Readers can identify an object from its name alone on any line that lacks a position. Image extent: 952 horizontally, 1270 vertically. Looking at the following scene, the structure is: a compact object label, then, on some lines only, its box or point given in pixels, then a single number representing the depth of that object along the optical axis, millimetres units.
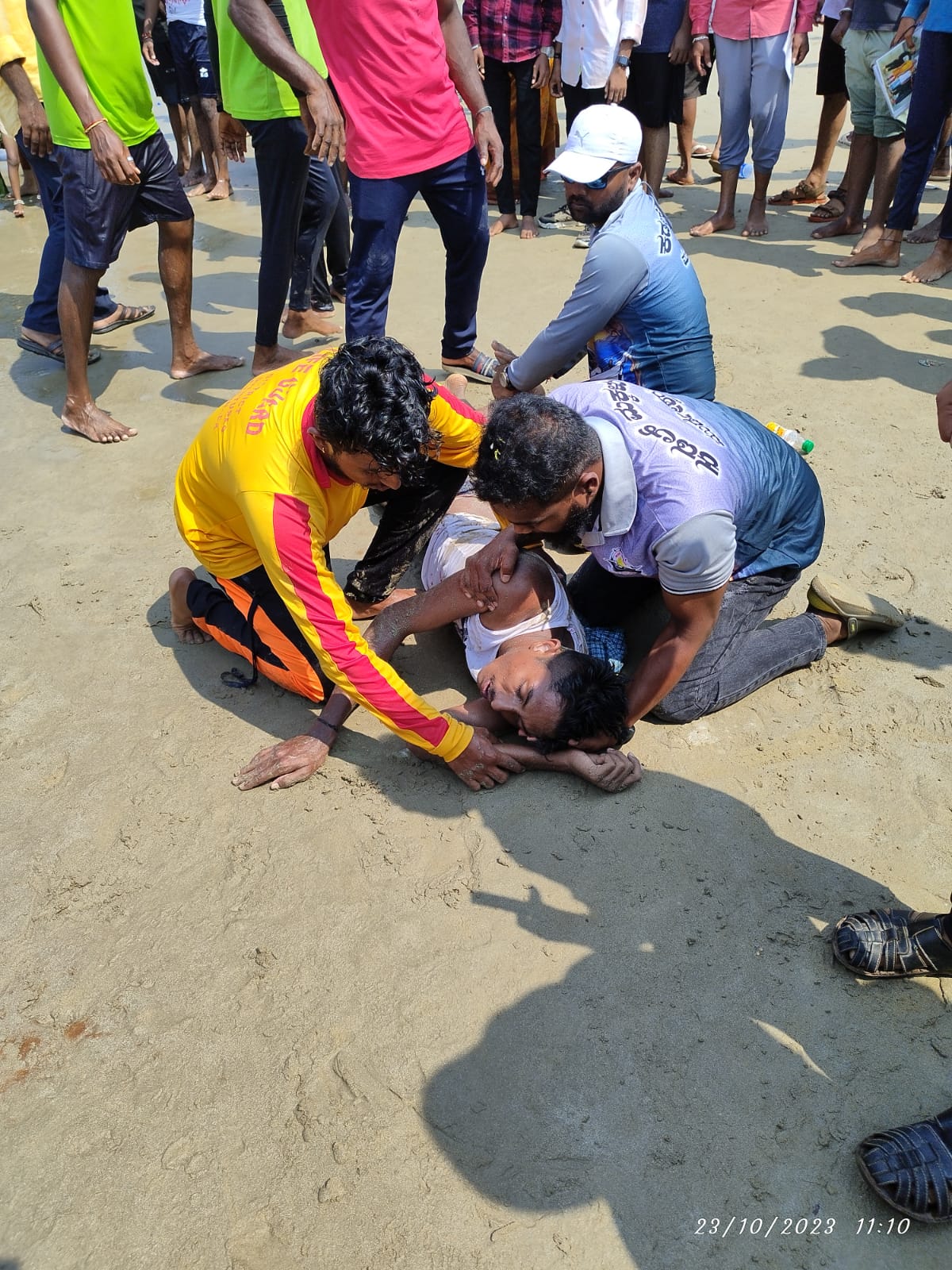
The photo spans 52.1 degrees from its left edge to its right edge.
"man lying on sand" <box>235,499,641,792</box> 2500
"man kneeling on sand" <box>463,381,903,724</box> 2252
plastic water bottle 3422
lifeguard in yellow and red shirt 2201
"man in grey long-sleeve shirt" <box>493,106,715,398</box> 2955
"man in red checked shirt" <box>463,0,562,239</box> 5801
